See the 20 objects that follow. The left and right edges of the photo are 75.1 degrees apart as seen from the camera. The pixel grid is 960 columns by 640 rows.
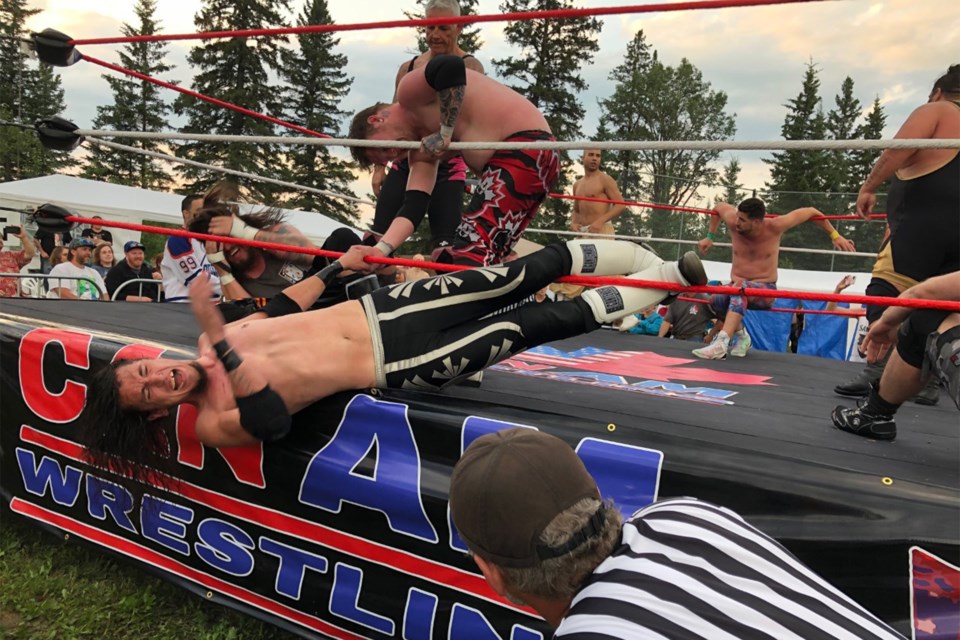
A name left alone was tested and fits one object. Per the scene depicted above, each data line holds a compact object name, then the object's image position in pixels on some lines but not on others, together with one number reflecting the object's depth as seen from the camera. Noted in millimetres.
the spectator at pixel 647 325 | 6866
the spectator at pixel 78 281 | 6181
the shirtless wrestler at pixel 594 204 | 6609
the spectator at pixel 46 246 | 8889
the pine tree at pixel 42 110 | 26250
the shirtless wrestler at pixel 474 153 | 2295
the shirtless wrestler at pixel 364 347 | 1914
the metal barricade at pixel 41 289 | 6179
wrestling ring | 1314
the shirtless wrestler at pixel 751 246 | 4195
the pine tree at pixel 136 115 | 26031
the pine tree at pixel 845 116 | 33500
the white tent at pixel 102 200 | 11367
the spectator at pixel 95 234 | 9063
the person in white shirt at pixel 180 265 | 4488
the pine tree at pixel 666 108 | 29891
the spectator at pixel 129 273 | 5855
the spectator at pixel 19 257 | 8748
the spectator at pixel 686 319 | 5996
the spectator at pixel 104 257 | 7004
